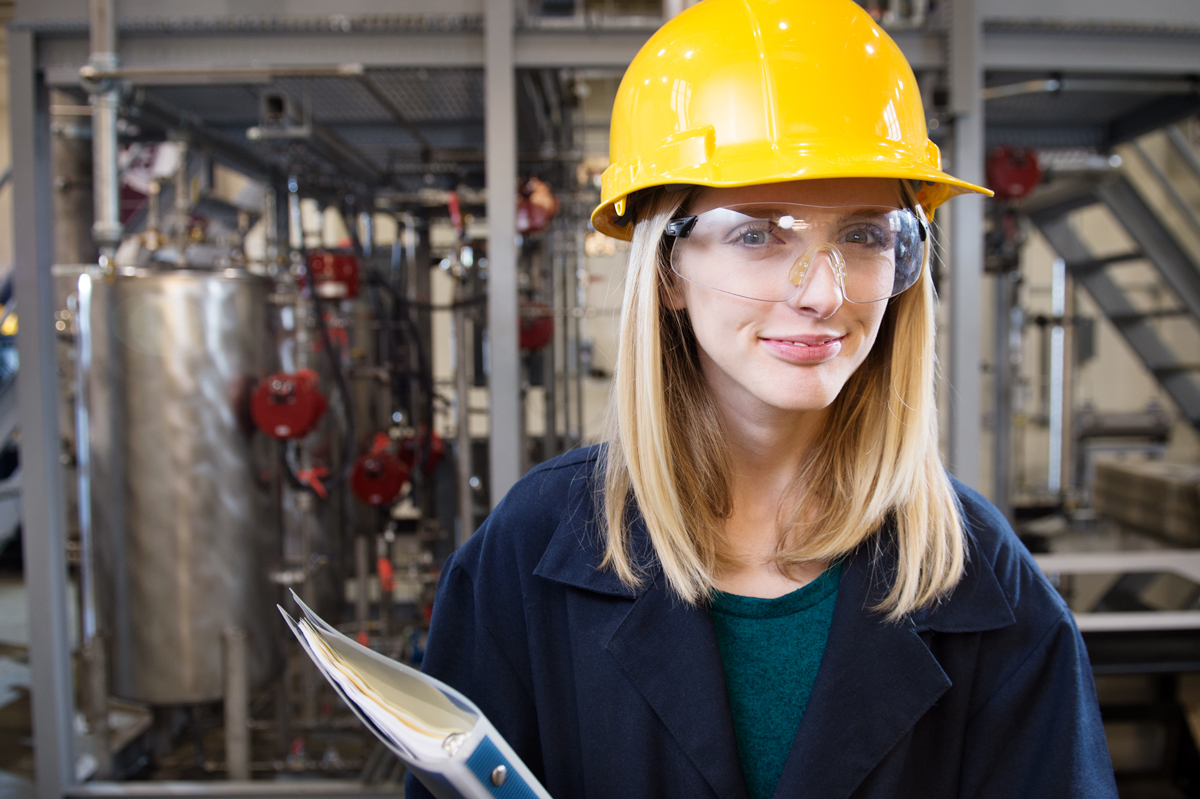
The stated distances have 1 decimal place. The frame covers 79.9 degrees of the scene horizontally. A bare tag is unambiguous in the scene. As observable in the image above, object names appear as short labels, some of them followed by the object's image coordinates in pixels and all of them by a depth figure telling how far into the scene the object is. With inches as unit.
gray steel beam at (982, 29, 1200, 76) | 82.2
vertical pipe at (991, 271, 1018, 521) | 167.5
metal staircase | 154.0
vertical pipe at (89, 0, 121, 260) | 77.0
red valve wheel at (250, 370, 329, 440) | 94.4
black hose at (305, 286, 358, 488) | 105.2
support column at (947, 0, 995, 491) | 78.5
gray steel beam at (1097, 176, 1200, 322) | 154.5
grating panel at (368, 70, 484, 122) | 97.5
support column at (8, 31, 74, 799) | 81.5
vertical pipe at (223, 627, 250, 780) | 93.5
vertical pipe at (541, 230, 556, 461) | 135.4
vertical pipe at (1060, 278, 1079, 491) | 183.0
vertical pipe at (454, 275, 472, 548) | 111.7
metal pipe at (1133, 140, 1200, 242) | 155.9
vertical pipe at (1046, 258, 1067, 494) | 191.8
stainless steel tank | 91.5
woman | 27.6
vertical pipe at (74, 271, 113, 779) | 92.3
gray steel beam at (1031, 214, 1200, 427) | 171.3
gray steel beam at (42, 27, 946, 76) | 79.5
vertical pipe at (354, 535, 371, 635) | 126.3
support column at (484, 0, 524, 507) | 77.8
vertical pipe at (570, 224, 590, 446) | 123.2
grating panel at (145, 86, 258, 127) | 107.0
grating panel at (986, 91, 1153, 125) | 120.3
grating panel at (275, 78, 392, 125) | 101.8
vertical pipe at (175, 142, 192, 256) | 97.7
